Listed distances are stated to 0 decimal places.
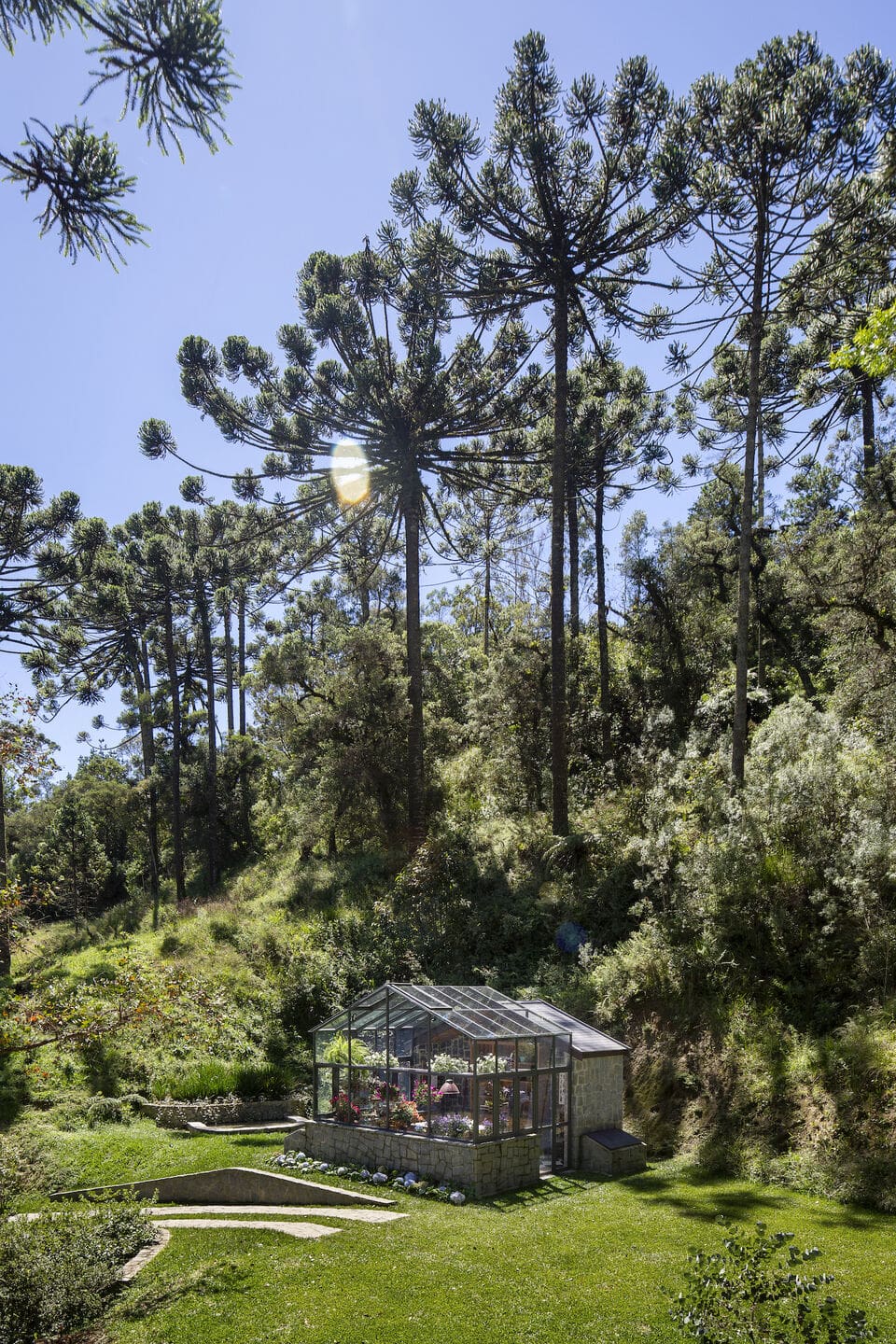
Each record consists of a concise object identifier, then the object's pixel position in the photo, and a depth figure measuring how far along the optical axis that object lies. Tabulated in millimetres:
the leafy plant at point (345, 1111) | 13359
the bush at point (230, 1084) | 16547
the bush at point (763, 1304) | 6758
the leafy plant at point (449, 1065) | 12195
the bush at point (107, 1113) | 15594
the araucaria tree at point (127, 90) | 6645
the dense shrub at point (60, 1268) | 8031
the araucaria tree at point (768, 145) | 15648
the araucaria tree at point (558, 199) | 18531
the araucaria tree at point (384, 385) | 21906
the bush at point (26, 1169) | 12766
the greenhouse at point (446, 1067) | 12086
